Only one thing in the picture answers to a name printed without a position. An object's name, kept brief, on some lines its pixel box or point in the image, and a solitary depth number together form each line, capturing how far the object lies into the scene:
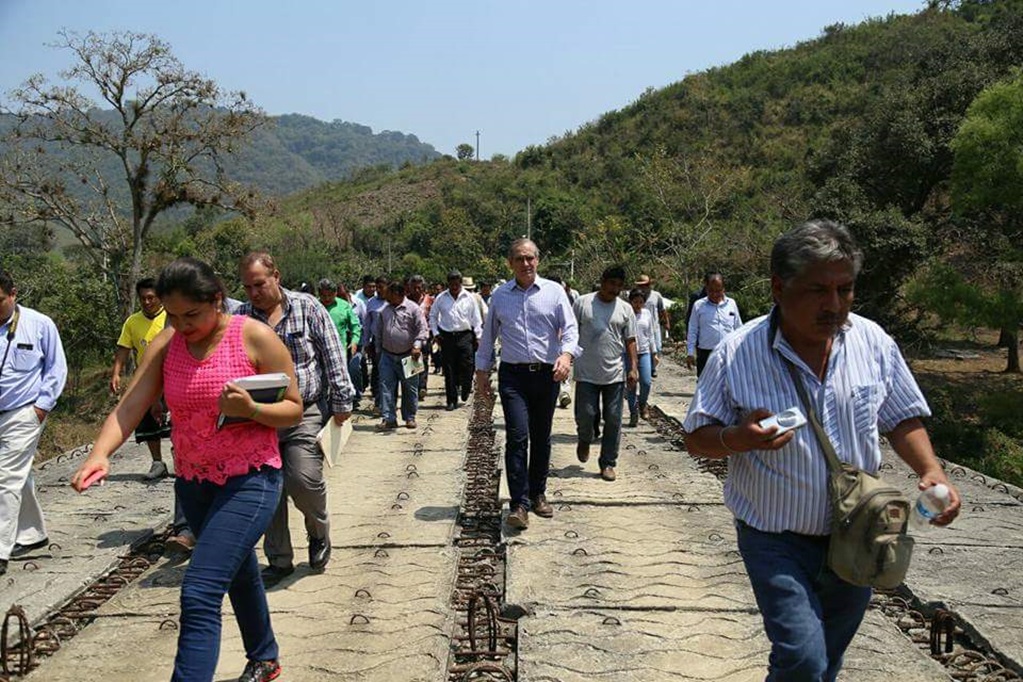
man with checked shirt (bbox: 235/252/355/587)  4.85
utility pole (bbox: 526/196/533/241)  48.72
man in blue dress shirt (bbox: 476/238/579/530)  5.85
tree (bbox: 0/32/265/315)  21.44
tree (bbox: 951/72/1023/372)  14.23
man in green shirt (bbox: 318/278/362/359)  9.77
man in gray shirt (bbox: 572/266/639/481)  7.40
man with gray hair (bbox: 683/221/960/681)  2.52
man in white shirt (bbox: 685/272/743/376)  9.69
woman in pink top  3.20
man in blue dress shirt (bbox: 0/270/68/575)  5.18
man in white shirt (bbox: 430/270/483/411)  11.52
